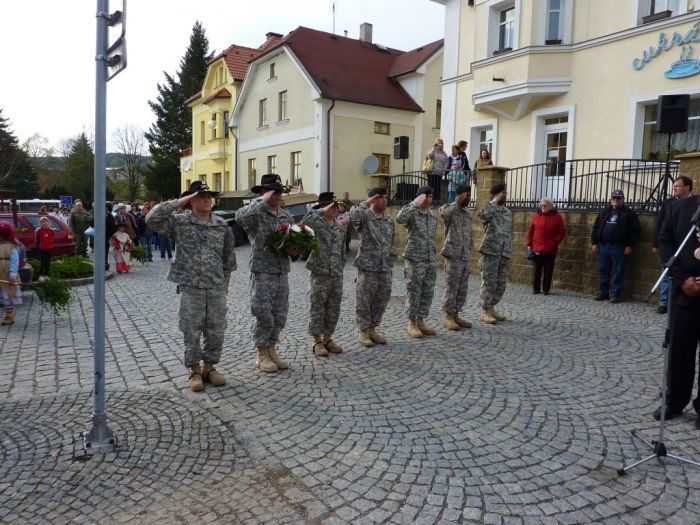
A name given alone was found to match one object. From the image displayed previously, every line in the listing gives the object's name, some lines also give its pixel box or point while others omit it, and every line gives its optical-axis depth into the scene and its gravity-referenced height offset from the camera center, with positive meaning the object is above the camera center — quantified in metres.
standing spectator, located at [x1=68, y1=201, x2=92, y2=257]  16.23 -0.45
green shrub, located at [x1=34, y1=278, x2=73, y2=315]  7.74 -1.22
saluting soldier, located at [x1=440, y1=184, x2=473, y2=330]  7.52 -0.53
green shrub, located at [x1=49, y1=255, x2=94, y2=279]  11.61 -1.32
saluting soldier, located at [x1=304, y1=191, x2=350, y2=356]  6.09 -0.65
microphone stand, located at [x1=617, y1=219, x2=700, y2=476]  3.58 -1.54
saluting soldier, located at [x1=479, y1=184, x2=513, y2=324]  7.92 -0.48
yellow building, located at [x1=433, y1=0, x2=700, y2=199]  12.38 +3.81
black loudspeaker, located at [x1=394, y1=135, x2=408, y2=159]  15.97 +2.08
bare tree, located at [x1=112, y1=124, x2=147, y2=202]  59.06 +4.82
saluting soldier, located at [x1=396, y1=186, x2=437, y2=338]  7.00 -0.51
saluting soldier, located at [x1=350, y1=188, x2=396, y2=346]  6.61 -0.58
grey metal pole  3.46 -0.21
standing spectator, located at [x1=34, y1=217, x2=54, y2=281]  12.58 -0.81
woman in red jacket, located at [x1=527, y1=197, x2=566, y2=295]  10.46 -0.34
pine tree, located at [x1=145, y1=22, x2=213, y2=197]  47.19 +8.26
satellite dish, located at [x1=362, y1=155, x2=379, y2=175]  21.03 +2.05
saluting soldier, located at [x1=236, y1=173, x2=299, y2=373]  5.51 -0.61
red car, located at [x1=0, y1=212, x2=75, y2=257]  13.46 -0.66
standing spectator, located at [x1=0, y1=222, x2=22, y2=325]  7.96 -1.00
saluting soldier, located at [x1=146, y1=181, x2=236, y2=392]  4.89 -0.57
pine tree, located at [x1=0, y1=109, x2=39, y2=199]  41.84 +3.34
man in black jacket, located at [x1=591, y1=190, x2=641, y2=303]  9.62 -0.32
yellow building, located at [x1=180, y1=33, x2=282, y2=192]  35.03 +6.67
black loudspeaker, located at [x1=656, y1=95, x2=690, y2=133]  9.05 +1.86
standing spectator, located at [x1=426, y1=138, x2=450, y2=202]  15.30 +1.55
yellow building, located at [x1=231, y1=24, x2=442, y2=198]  25.77 +5.49
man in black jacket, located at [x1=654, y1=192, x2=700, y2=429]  4.16 -0.66
